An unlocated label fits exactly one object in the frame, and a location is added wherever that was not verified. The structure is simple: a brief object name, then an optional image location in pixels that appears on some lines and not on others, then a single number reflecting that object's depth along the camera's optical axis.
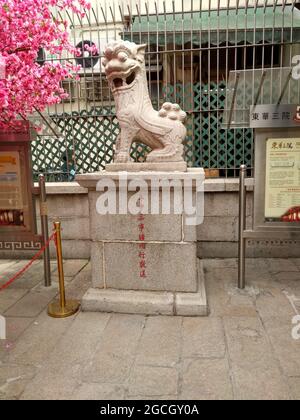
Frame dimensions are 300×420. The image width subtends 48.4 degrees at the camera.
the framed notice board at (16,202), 4.32
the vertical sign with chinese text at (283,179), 4.03
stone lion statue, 3.92
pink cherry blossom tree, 3.51
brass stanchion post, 3.74
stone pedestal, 3.72
